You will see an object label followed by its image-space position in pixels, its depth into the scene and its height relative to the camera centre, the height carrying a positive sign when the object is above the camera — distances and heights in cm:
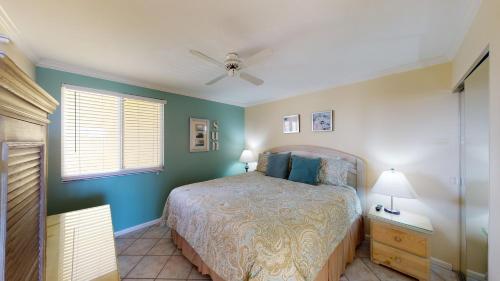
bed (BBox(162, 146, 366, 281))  128 -74
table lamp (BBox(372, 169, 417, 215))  197 -51
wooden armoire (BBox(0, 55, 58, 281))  53 -13
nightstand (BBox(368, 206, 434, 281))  181 -107
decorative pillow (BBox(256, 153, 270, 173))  353 -43
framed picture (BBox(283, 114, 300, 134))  355 +35
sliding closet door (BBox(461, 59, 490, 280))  140 -28
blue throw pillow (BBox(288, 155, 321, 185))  266 -44
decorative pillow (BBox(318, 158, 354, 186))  261 -43
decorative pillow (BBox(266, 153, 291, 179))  308 -43
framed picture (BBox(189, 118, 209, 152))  361 +12
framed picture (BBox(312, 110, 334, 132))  308 +35
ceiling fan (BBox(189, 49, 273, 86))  165 +78
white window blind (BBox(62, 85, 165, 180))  237 +11
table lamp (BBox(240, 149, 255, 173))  418 -37
